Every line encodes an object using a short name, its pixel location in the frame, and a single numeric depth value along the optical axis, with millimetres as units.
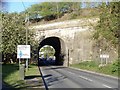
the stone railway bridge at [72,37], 62625
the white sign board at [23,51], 32062
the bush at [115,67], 38869
